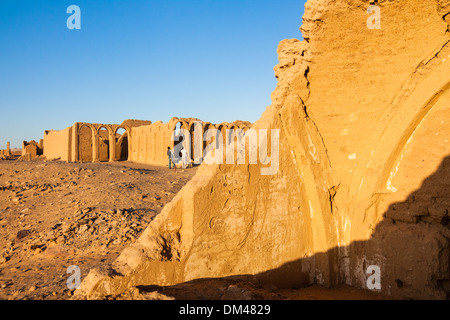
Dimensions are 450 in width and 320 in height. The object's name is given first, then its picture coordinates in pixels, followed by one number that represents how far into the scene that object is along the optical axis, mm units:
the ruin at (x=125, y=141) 21000
